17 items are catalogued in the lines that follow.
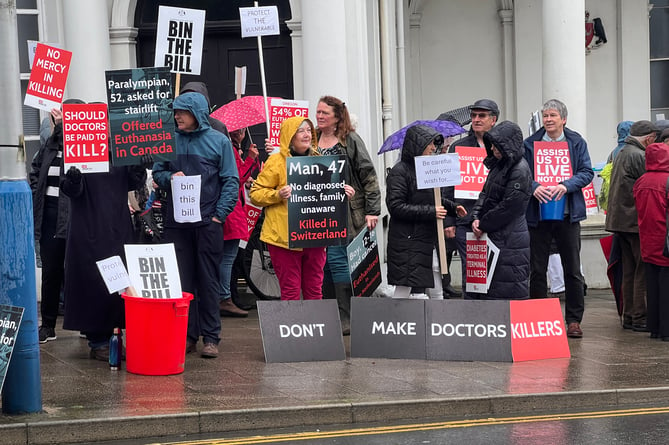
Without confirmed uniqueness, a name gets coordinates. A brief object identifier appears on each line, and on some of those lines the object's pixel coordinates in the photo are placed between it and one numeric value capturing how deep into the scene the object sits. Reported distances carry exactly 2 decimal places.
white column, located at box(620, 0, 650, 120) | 21.72
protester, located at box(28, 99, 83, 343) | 10.83
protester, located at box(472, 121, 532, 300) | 10.50
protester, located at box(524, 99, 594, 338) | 11.33
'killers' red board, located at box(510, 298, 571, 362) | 10.20
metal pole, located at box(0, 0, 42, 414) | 8.12
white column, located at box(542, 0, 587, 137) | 15.62
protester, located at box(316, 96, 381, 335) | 11.27
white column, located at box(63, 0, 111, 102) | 14.35
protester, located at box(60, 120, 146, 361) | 9.98
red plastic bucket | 9.47
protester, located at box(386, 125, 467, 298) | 10.73
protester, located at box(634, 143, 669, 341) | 11.37
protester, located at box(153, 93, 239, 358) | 10.16
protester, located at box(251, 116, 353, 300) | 10.67
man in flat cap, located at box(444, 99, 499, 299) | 11.98
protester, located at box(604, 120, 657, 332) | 12.05
